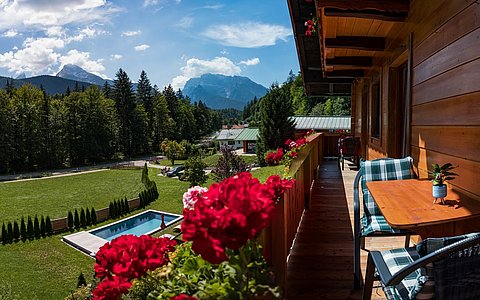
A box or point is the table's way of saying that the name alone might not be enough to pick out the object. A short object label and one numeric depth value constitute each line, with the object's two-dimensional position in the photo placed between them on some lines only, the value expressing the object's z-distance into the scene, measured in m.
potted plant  1.86
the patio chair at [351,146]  8.10
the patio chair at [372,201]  2.38
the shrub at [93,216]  17.91
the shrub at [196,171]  22.53
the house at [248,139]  39.91
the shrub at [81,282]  8.85
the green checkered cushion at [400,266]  1.46
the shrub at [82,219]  17.39
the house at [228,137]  47.75
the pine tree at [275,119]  23.45
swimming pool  14.43
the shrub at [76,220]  17.14
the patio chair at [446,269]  1.17
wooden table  1.63
